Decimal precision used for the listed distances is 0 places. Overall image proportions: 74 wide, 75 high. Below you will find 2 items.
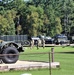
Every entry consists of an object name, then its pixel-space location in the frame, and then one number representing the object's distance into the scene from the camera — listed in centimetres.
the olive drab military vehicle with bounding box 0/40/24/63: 1794
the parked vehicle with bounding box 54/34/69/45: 6040
